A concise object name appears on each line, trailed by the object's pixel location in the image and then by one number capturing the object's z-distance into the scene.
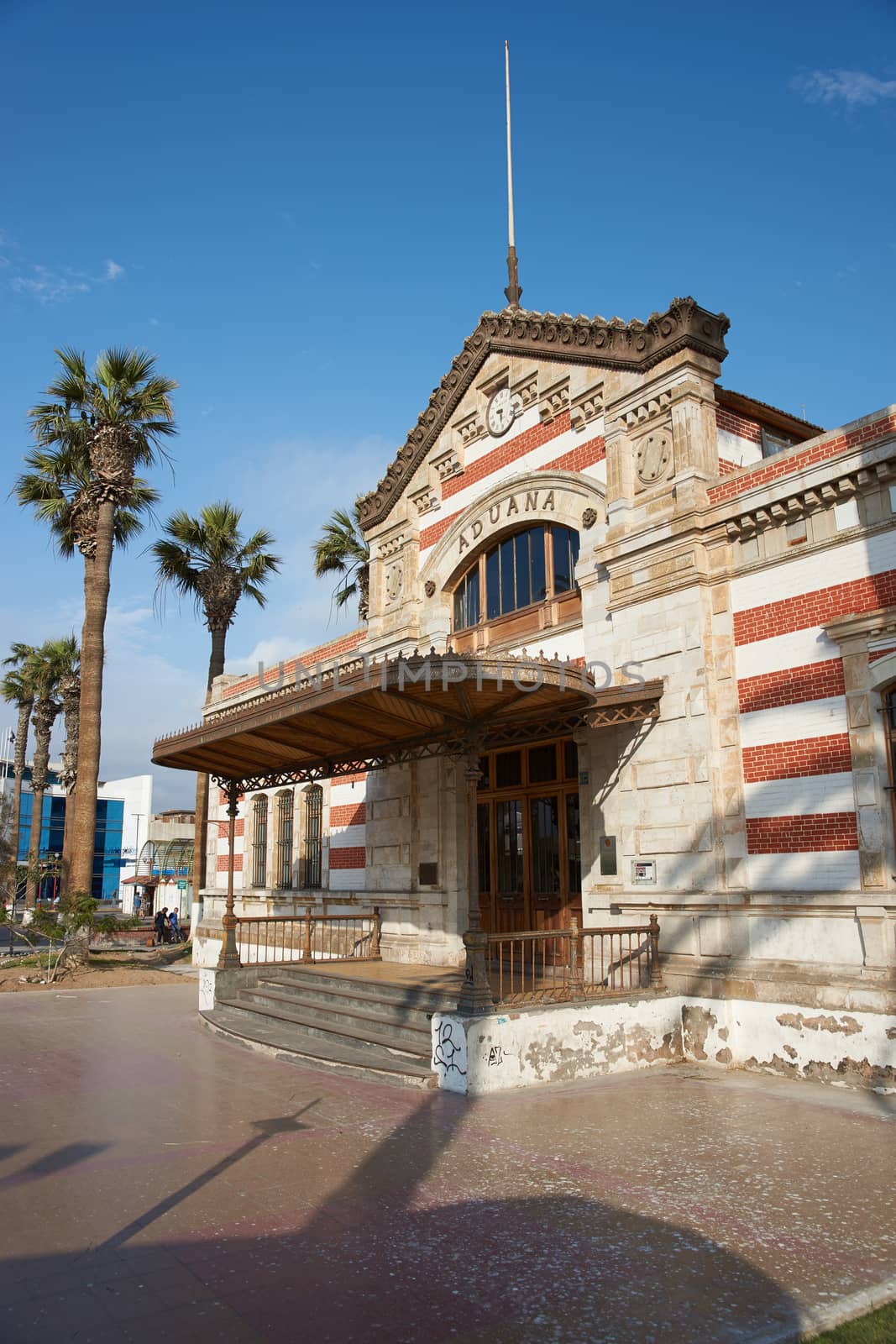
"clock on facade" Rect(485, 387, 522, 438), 14.44
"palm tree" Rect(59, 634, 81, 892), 39.03
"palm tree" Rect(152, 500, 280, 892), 26.80
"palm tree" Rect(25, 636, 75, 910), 40.81
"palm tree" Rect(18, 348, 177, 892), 20.83
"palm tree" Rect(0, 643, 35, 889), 42.66
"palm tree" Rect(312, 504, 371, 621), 26.14
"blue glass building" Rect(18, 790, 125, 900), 71.56
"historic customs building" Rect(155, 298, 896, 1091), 9.16
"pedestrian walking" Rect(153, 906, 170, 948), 33.41
